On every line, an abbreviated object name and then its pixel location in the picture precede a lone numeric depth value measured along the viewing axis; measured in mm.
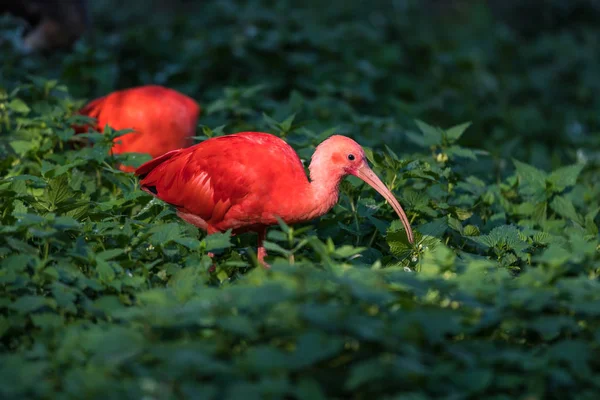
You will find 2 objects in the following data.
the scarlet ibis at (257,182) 9461
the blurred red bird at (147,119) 12414
